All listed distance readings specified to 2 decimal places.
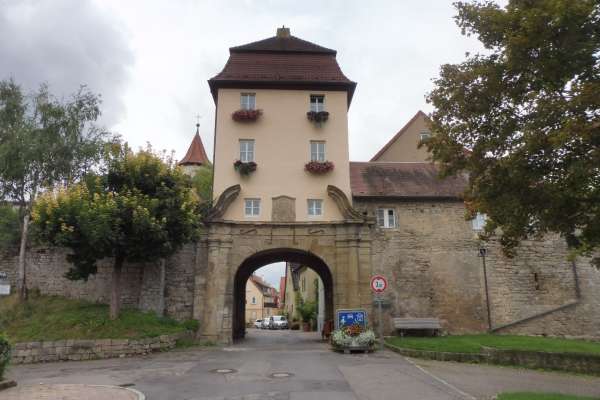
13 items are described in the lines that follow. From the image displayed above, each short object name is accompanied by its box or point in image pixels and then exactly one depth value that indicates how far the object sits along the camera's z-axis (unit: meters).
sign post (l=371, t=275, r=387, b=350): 15.42
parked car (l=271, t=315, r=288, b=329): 47.28
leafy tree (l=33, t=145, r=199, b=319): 15.98
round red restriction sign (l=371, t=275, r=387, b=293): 15.42
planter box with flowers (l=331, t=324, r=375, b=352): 15.47
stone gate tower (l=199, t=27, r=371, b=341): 19.91
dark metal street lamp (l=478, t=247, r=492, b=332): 20.12
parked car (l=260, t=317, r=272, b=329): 48.42
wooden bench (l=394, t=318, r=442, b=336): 19.30
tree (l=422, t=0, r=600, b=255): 8.46
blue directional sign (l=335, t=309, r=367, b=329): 16.48
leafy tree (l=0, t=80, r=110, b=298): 19.66
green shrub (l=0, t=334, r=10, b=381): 10.05
